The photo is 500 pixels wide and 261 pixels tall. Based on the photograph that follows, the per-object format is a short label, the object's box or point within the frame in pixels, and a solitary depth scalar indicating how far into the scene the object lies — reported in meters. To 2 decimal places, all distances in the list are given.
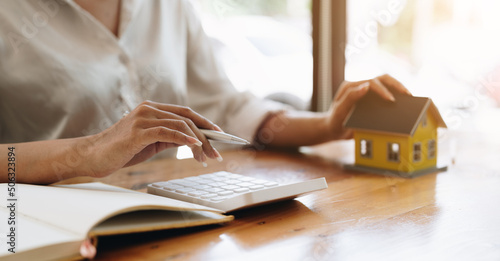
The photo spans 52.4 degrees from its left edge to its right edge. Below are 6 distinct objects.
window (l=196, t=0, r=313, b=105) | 2.55
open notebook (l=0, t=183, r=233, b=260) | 0.51
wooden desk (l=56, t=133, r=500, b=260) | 0.56
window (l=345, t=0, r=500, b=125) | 2.01
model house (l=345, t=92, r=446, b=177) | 0.99
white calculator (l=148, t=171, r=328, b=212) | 0.69
